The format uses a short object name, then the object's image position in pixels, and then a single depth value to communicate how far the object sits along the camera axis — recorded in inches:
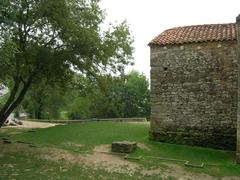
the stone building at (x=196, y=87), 426.9
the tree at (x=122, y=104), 1090.9
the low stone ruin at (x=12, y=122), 724.6
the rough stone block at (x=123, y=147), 406.9
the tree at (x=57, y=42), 427.7
